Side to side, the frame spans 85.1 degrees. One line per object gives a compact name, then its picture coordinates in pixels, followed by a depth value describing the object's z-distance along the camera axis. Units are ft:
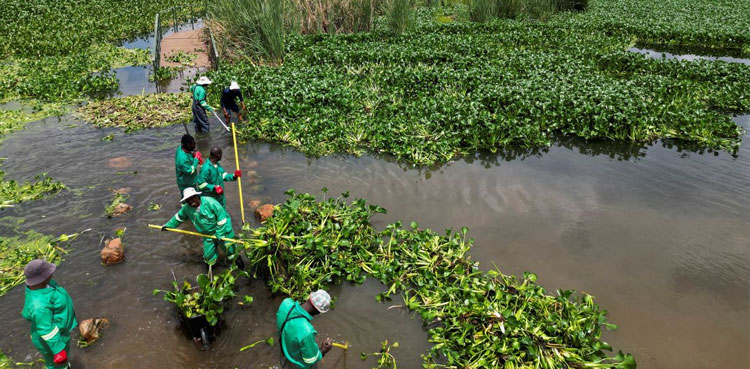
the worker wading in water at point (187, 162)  20.93
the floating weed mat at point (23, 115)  34.70
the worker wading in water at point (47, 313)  12.33
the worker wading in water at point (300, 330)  11.68
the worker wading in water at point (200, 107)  30.80
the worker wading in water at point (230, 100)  33.49
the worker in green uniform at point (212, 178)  19.81
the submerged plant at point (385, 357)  15.56
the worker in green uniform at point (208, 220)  17.75
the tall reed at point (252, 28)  48.55
